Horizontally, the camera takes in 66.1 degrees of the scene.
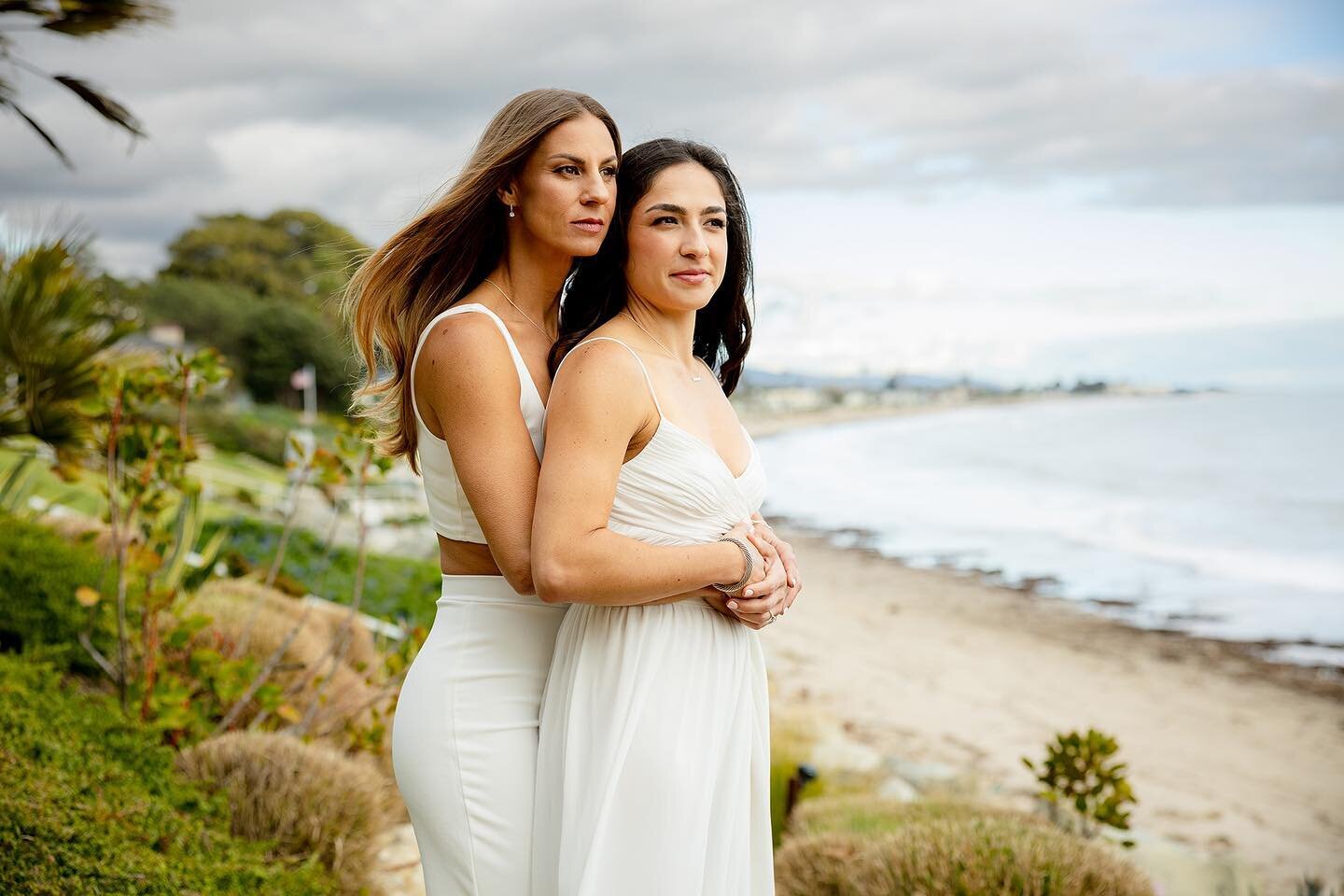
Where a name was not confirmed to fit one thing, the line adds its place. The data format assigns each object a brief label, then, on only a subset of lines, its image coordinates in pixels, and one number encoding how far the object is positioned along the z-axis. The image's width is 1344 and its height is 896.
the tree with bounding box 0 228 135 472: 6.06
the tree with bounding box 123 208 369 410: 46.81
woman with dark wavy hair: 2.16
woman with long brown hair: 2.27
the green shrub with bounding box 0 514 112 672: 5.16
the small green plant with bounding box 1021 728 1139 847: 5.34
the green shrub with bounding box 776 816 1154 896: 3.90
